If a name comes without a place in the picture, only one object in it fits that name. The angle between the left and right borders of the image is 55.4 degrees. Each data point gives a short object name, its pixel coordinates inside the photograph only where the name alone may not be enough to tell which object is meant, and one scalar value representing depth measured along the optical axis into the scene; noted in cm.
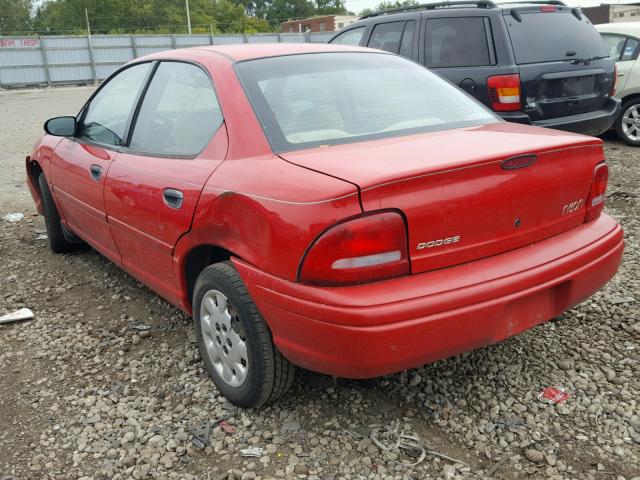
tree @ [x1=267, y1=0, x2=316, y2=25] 10219
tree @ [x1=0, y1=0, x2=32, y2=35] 7456
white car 830
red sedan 216
